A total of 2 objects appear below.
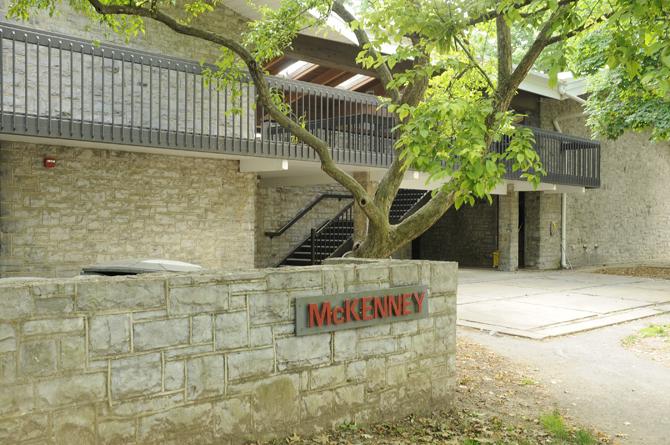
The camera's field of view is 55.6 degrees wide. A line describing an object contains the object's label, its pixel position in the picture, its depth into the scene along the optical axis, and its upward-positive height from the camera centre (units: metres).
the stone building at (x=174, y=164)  9.52 +1.13
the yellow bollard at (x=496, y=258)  19.45 -0.98
